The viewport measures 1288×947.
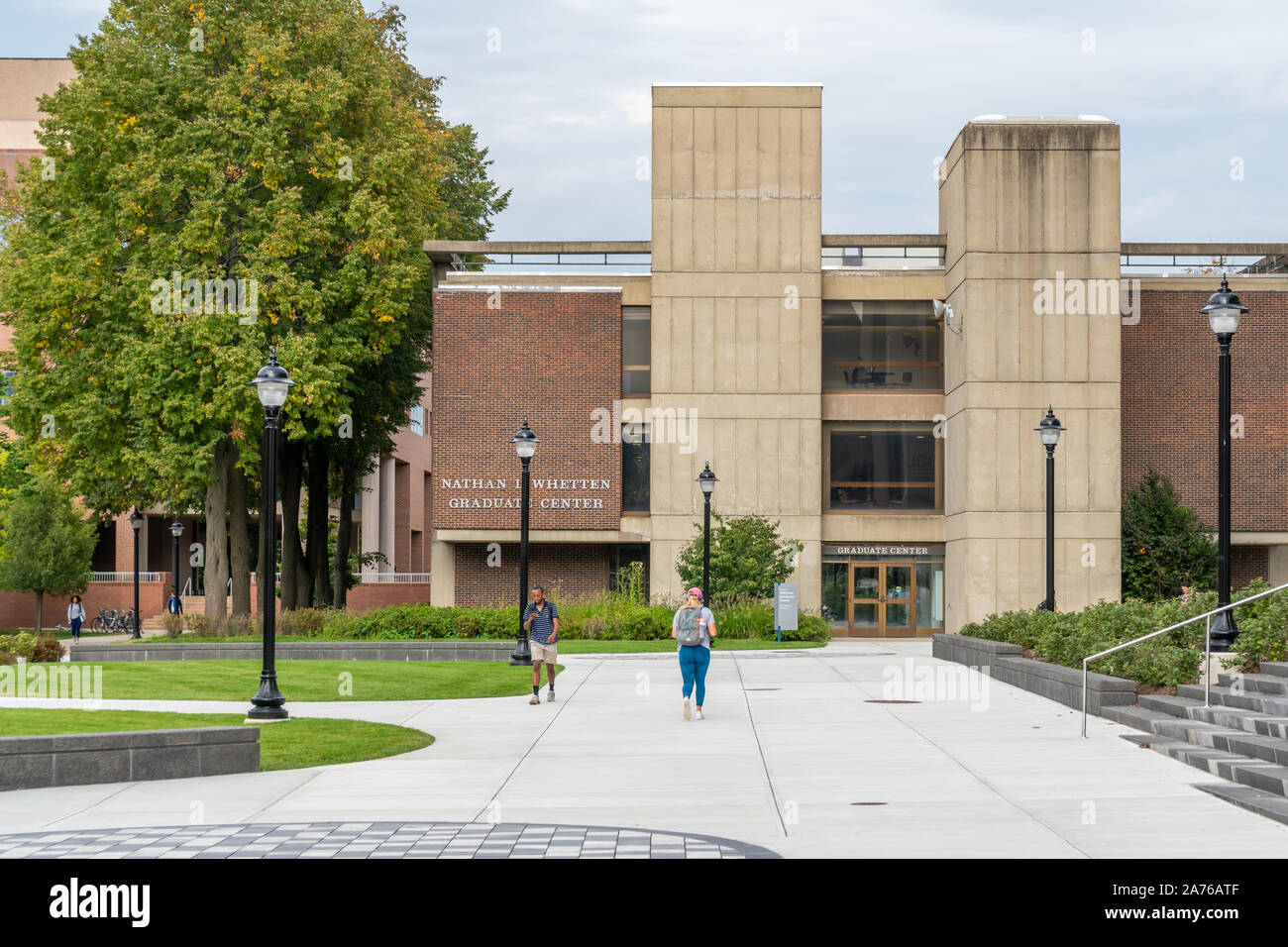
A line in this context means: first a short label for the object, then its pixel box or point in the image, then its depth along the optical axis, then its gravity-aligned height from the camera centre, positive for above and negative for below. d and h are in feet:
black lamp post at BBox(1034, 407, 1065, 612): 95.14 +6.14
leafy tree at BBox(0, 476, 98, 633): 188.96 -2.43
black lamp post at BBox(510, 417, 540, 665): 87.04 -0.27
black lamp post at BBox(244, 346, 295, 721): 57.67 +0.56
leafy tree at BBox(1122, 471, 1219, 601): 153.89 -1.44
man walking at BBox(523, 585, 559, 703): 70.28 -4.88
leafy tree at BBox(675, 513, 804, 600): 144.15 -3.15
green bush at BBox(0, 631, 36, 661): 90.89 -7.68
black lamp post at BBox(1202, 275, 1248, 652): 59.82 +6.57
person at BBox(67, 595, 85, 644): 172.43 -10.75
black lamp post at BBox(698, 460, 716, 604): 116.47 +3.14
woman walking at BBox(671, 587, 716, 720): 61.05 -4.60
